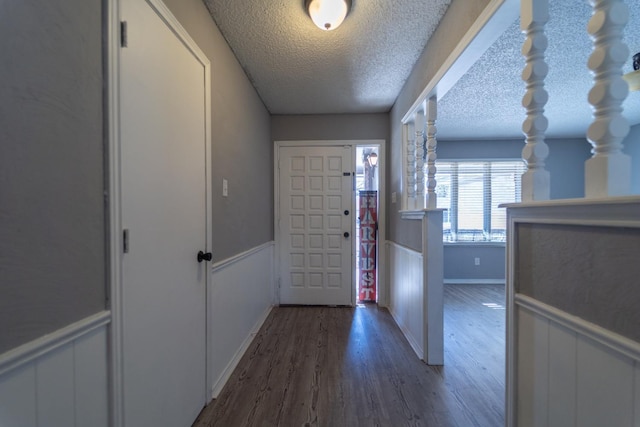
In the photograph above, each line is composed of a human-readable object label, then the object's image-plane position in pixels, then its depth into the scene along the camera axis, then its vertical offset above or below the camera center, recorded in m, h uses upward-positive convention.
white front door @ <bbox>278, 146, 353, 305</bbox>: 3.45 -0.17
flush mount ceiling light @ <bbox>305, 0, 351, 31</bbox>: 1.59 +1.22
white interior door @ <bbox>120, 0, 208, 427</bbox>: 1.02 -0.04
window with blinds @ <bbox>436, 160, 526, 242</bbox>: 4.55 +0.28
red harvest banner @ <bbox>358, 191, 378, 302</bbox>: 3.56 -0.40
